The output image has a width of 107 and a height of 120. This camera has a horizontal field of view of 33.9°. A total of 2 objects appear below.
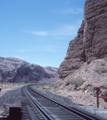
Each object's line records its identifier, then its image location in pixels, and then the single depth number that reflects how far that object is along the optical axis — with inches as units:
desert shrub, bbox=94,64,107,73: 863.1
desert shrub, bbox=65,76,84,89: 843.3
